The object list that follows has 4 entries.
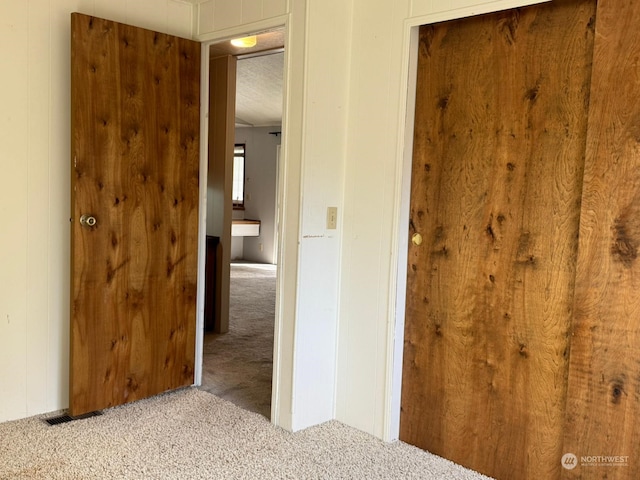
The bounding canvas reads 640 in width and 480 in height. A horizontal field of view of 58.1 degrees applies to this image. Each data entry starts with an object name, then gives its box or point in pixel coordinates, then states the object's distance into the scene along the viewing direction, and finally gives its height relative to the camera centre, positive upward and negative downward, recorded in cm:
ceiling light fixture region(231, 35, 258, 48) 396 +102
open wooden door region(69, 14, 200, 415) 273 -13
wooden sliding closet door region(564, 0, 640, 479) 195 -19
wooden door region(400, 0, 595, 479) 215 -13
